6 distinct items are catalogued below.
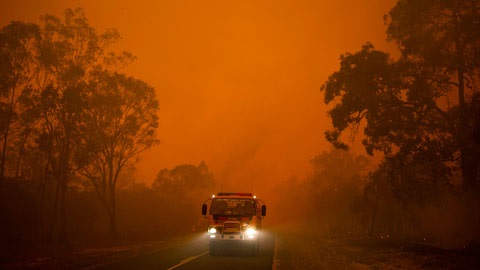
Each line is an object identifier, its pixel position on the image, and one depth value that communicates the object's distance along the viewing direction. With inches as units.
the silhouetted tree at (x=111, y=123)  1509.6
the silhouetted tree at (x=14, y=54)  1309.1
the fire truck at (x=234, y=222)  836.6
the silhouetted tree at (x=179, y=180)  4162.9
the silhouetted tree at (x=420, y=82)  1073.3
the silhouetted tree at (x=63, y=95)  1336.1
